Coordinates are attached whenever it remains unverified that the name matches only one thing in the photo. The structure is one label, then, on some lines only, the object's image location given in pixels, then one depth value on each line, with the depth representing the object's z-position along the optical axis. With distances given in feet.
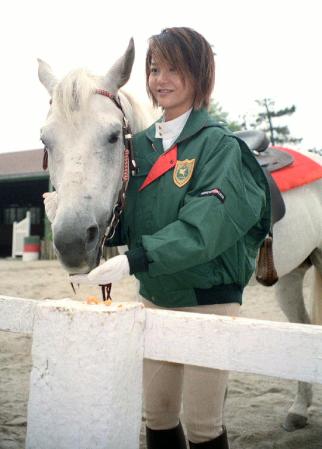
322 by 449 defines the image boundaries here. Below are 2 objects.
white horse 5.28
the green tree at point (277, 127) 104.78
